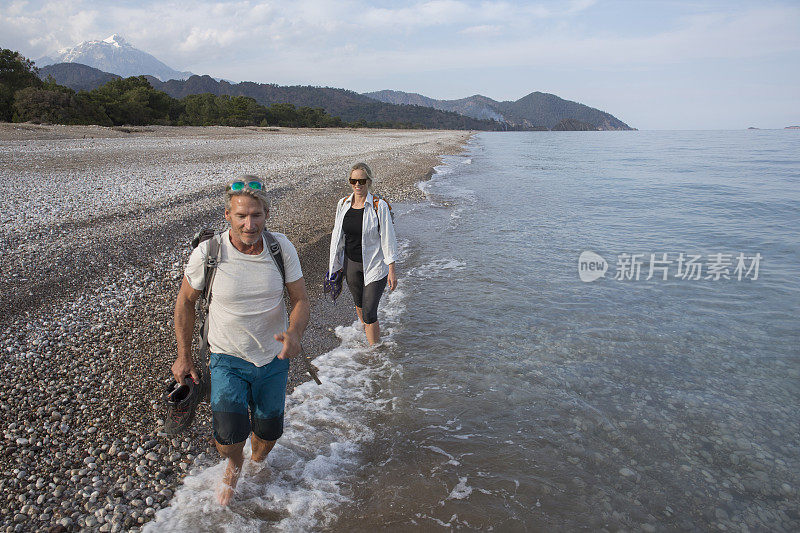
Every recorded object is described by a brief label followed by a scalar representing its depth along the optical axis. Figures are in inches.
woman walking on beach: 210.5
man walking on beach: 114.6
